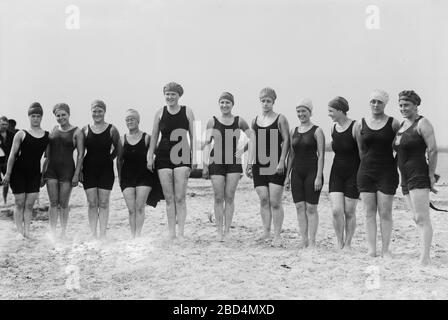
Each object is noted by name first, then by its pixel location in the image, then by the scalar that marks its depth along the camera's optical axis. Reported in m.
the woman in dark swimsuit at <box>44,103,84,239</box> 6.56
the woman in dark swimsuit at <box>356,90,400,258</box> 5.36
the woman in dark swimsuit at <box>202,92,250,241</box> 6.41
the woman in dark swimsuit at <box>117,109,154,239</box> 6.38
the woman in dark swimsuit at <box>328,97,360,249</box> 5.68
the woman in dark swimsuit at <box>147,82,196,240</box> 6.21
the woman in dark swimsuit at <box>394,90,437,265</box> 4.99
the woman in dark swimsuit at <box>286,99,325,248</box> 5.89
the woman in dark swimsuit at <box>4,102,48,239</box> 6.63
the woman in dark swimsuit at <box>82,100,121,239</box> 6.42
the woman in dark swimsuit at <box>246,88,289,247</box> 6.23
